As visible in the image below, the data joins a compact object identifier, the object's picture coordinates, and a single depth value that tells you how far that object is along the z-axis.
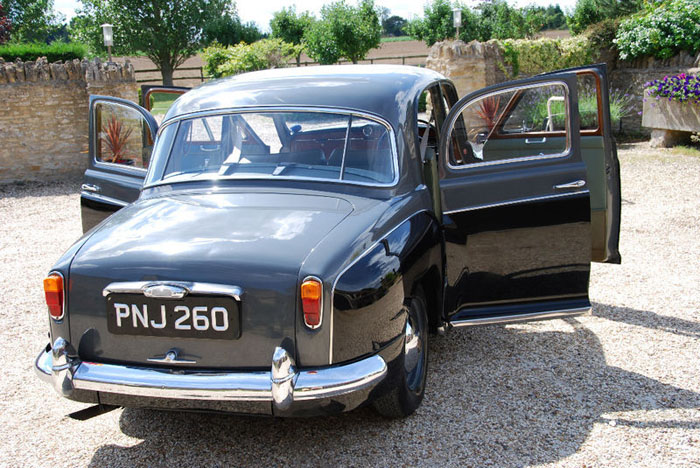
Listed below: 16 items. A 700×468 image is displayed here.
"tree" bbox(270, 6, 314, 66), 40.00
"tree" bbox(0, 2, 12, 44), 32.06
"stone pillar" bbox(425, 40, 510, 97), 14.48
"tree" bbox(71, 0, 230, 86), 38.28
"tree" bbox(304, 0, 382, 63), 29.48
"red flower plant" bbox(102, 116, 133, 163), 5.88
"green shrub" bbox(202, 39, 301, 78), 23.20
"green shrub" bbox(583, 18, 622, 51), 15.22
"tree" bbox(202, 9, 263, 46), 39.62
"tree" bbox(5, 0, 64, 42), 45.47
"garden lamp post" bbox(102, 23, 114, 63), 13.79
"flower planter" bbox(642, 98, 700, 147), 12.29
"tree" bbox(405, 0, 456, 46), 36.84
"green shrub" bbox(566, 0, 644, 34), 24.62
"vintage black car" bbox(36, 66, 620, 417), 2.86
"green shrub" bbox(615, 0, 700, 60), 13.45
